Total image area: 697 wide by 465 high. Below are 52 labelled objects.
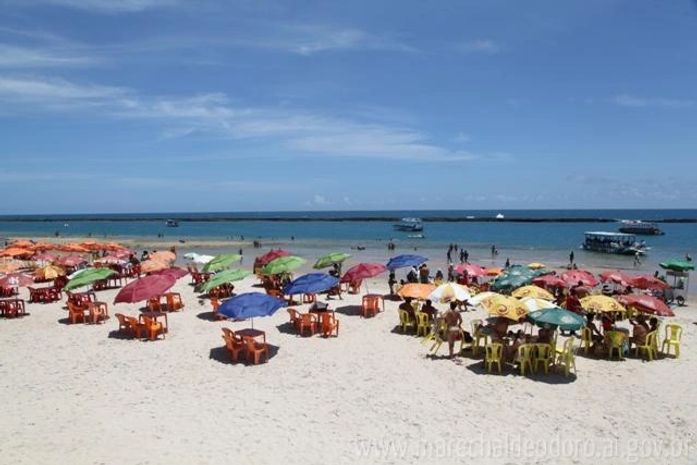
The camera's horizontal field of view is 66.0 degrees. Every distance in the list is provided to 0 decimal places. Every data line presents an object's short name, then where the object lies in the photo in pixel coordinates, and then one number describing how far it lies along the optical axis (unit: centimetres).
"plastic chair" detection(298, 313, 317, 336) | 1396
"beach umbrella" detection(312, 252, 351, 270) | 2077
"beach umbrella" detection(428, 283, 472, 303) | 1329
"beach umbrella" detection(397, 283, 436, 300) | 1407
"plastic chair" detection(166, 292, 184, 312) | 1723
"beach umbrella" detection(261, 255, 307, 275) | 1862
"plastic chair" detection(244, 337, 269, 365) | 1164
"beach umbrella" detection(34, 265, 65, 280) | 2063
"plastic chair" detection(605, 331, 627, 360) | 1185
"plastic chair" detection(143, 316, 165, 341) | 1355
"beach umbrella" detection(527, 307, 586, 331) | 1072
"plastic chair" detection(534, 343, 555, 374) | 1093
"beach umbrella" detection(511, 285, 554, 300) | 1356
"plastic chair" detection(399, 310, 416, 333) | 1428
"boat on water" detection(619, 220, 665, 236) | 6915
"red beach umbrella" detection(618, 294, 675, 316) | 1248
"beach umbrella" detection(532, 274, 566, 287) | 1811
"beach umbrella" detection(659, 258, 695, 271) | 2179
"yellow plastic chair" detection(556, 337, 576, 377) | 1074
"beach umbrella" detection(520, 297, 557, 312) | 1168
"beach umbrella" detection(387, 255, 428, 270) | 1894
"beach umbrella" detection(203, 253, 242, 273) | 2117
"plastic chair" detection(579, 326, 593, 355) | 1222
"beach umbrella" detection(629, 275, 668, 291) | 1735
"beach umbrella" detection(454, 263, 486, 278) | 1995
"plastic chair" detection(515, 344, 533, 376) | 1080
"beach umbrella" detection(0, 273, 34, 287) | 1723
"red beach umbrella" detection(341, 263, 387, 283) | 1677
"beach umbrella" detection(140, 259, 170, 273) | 2169
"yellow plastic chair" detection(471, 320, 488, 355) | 1207
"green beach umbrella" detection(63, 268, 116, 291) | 1642
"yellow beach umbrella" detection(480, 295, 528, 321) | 1144
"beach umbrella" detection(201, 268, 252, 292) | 1595
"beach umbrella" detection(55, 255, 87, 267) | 2525
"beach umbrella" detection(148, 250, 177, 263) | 2450
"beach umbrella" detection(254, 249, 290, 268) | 2478
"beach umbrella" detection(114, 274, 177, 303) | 1399
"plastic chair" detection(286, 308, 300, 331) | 1432
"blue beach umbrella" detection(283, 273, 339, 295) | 1503
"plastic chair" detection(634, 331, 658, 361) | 1198
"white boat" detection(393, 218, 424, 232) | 7949
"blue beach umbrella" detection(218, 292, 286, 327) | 1198
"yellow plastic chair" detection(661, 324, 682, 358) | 1232
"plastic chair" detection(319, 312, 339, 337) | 1386
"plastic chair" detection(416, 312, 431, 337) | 1388
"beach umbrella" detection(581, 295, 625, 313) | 1238
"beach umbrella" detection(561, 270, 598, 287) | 1819
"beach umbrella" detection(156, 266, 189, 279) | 1905
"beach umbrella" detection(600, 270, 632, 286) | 1828
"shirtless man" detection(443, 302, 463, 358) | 1198
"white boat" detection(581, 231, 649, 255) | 4444
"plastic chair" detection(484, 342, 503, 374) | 1099
